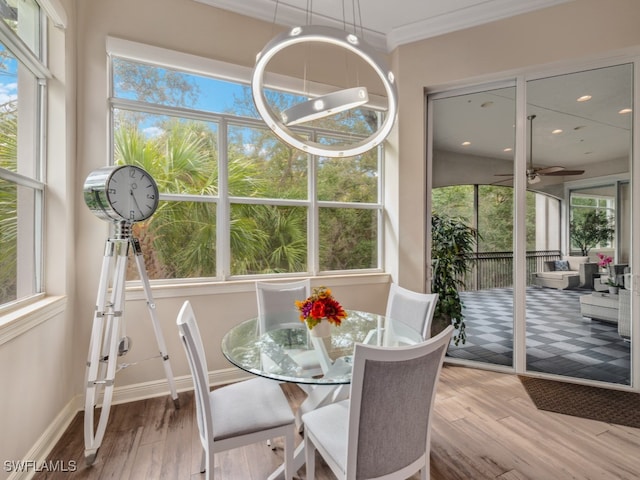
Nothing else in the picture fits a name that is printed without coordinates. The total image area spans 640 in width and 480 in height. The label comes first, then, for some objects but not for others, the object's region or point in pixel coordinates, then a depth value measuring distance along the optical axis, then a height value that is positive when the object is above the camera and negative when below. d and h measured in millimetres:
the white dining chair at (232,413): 1418 -881
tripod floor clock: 1902 -138
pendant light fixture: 1531 +770
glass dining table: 1498 -630
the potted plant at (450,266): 3277 -277
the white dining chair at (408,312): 1952 -551
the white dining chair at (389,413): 1132 -677
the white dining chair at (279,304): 2232 -530
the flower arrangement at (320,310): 1850 -423
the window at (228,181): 2656 +587
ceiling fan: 2930 +667
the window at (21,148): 1760 +574
